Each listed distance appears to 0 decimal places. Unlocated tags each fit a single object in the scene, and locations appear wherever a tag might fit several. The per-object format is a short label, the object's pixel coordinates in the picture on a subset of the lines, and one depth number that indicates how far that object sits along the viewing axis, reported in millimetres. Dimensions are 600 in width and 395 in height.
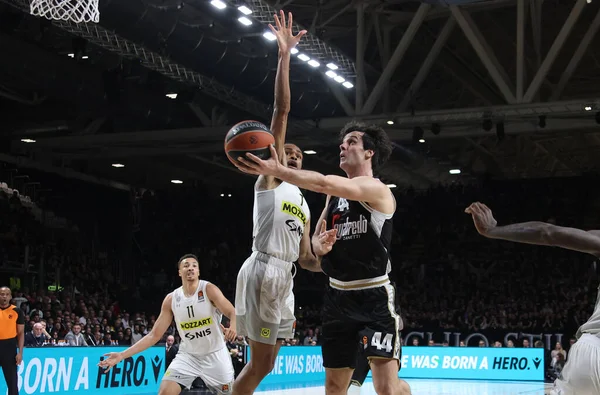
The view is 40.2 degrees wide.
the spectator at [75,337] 16734
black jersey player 5586
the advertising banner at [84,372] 12773
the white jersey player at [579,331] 3760
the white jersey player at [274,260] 5971
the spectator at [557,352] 21516
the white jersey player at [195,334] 7934
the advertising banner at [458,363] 21750
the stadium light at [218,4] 15305
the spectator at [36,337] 15047
